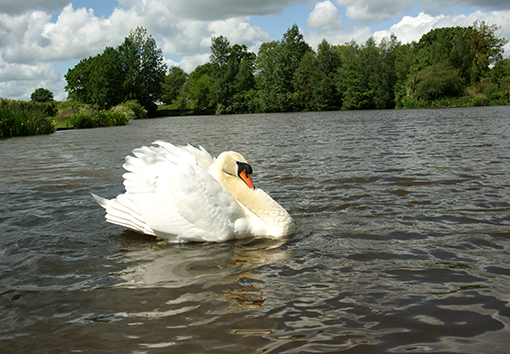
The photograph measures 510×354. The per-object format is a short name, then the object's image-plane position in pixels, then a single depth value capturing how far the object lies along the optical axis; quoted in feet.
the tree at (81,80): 268.62
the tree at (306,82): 272.72
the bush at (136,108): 212.84
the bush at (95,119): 105.60
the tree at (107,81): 243.19
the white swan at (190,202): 14.65
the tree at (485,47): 225.15
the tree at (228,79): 315.17
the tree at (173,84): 437.99
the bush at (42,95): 342.64
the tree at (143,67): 279.69
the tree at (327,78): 263.70
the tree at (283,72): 280.31
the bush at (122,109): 171.29
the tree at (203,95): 332.02
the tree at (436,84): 199.93
